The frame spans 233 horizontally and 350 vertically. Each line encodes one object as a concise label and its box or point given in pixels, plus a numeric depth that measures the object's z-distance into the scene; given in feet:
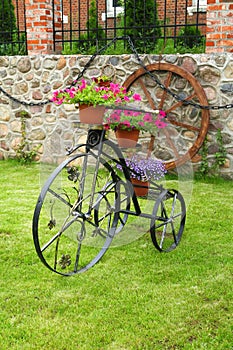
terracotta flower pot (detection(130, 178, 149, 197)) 13.48
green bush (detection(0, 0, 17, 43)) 26.28
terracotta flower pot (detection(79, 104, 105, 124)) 11.91
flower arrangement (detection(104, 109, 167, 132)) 12.25
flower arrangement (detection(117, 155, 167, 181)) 13.16
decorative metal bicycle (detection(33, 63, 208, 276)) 11.43
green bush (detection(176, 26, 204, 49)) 21.05
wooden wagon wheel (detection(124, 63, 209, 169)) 19.61
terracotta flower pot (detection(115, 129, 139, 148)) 12.81
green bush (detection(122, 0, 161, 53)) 22.03
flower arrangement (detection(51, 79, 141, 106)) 11.85
